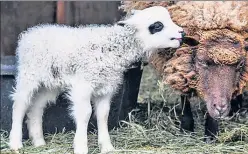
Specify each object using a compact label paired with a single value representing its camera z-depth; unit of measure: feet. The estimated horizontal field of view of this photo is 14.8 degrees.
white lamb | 24.97
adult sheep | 25.53
